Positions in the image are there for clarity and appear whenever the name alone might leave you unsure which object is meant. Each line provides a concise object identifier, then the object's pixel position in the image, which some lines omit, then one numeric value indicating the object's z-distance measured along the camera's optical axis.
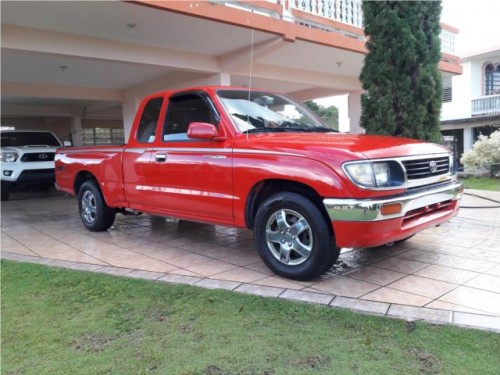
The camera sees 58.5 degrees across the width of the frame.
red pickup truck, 3.71
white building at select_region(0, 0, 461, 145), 7.44
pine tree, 6.98
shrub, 13.26
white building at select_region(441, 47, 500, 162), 21.72
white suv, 10.65
